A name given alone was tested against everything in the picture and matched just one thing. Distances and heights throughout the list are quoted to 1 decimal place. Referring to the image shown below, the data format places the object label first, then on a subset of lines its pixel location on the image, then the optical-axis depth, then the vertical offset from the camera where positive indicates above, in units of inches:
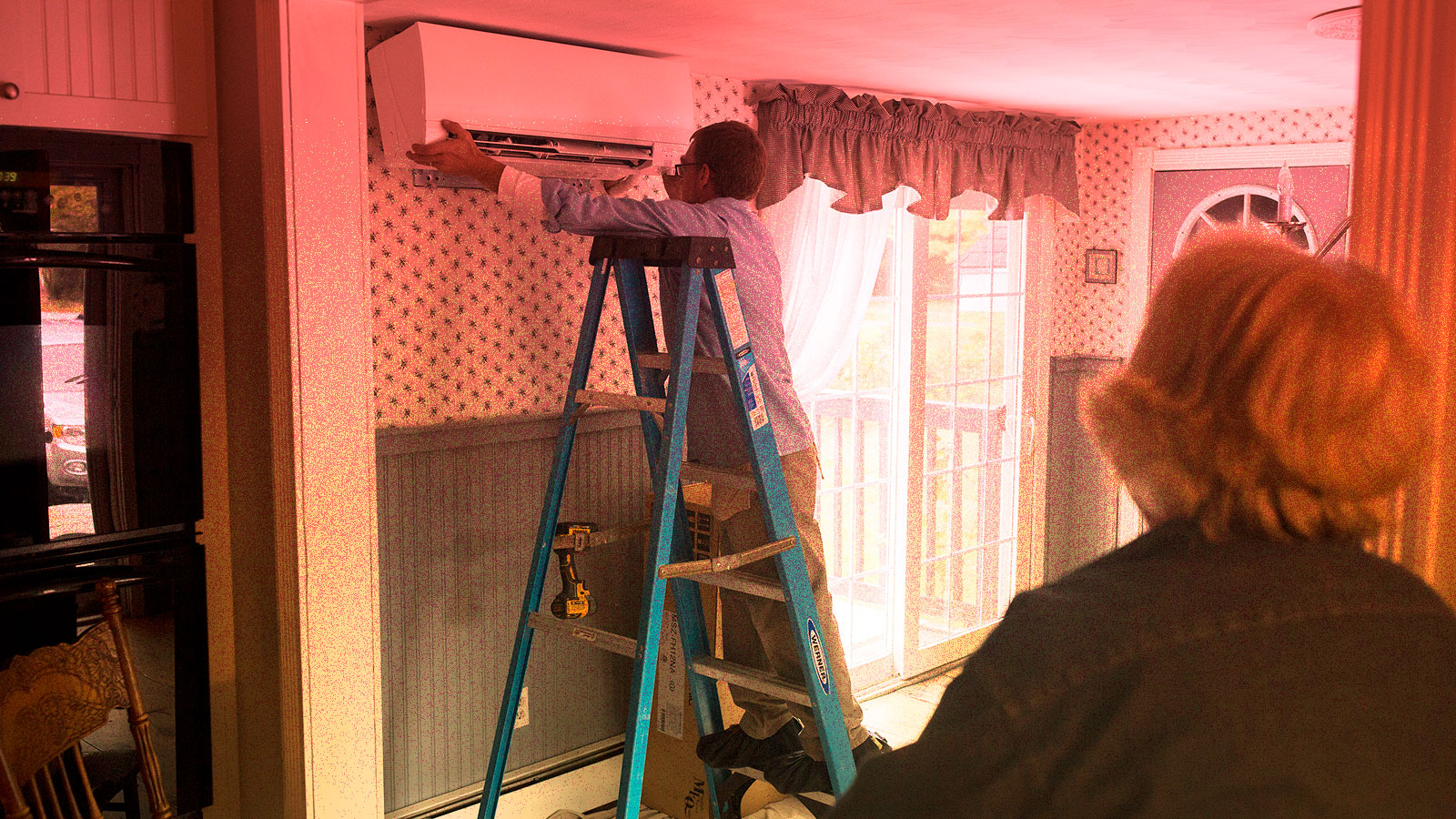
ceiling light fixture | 102.5 +27.7
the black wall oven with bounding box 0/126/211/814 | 93.1 -8.2
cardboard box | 128.3 -53.6
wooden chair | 72.8 -27.2
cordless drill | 112.5 -28.3
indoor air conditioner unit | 102.7 +21.0
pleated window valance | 149.3 +25.3
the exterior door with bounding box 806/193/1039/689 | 176.2 -22.1
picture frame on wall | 209.0 +9.6
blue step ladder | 99.5 -19.9
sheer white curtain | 155.7 +6.3
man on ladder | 111.6 -12.7
